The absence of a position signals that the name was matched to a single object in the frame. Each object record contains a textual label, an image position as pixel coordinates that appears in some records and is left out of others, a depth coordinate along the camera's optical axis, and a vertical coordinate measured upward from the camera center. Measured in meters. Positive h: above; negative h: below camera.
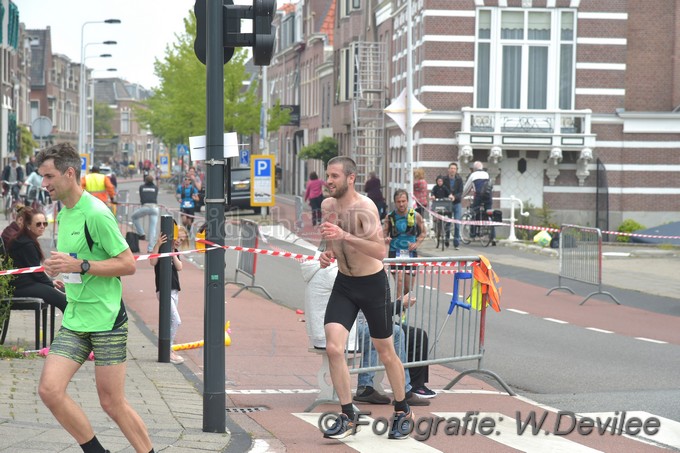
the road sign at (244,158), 55.94 +0.09
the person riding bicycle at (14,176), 38.03 -0.67
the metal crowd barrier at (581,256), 16.98 -1.37
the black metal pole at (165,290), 10.41 -1.22
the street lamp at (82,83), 58.03 +3.85
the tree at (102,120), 135.12 +4.43
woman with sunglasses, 10.75 -0.93
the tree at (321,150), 50.81 +0.47
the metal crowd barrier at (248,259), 17.15 -1.50
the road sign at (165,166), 97.25 -0.66
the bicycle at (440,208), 26.65 -1.06
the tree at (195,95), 56.09 +3.17
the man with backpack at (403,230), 14.90 -0.88
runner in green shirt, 5.79 -0.70
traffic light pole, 7.26 -0.43
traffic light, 7.25 +0.86
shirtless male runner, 7.49 -0.84
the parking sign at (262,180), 32.09 -0.57
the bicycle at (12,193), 36.92 -1.22
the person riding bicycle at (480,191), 27.75 -0.67
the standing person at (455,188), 27.36 -0.60
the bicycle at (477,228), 27.51 -1.55
